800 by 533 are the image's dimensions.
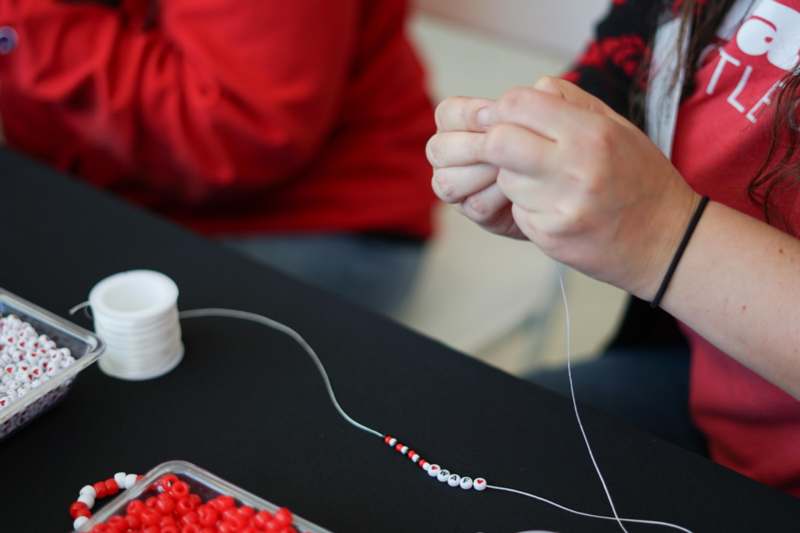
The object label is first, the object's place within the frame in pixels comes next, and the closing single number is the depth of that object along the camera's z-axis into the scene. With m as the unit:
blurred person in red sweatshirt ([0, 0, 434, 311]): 1.02
